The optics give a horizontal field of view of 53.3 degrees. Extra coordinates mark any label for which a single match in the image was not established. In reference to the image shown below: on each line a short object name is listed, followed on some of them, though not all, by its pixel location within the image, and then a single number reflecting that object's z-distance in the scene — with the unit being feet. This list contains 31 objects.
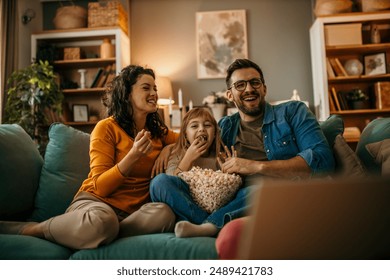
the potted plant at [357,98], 10.81
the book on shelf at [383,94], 10.62
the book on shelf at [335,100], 10.78
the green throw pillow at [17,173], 4.31
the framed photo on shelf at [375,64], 10.84
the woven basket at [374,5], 10.58
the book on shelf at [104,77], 11.54
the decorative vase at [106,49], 11.41
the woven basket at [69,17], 11.37
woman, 3.52
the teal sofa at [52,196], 3.34
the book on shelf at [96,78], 11.53
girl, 3.71
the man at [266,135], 4.20
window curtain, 10.14
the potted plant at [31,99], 9.73
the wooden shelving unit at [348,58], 10.69
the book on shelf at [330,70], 10.88
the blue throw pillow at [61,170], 4.68
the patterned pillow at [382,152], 3.81
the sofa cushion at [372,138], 4.20
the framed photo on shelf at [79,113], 11.69
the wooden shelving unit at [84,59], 11.30
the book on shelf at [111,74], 11.50
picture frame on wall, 12.10
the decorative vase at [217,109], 10.72
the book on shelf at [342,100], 10.87
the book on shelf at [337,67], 10.91
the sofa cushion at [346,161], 4.08
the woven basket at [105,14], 11.16
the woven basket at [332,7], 10.68
